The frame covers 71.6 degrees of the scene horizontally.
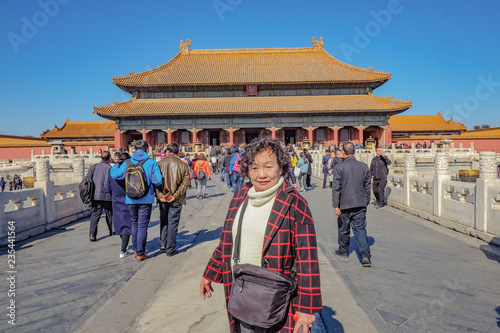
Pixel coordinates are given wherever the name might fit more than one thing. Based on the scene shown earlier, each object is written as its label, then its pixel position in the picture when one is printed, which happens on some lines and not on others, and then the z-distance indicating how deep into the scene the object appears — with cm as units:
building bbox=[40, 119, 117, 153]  3169
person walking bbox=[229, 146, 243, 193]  954
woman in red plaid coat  180
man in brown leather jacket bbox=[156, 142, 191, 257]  468
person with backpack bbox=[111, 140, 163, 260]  437
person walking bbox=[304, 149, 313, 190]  1185
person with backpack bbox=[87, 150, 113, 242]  581
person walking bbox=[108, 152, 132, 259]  477
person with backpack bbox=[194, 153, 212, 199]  1023
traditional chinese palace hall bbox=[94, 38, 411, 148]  2986
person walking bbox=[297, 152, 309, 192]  1148
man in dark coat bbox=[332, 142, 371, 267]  426
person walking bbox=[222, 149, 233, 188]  1132
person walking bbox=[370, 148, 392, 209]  866
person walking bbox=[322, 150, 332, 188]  1250
